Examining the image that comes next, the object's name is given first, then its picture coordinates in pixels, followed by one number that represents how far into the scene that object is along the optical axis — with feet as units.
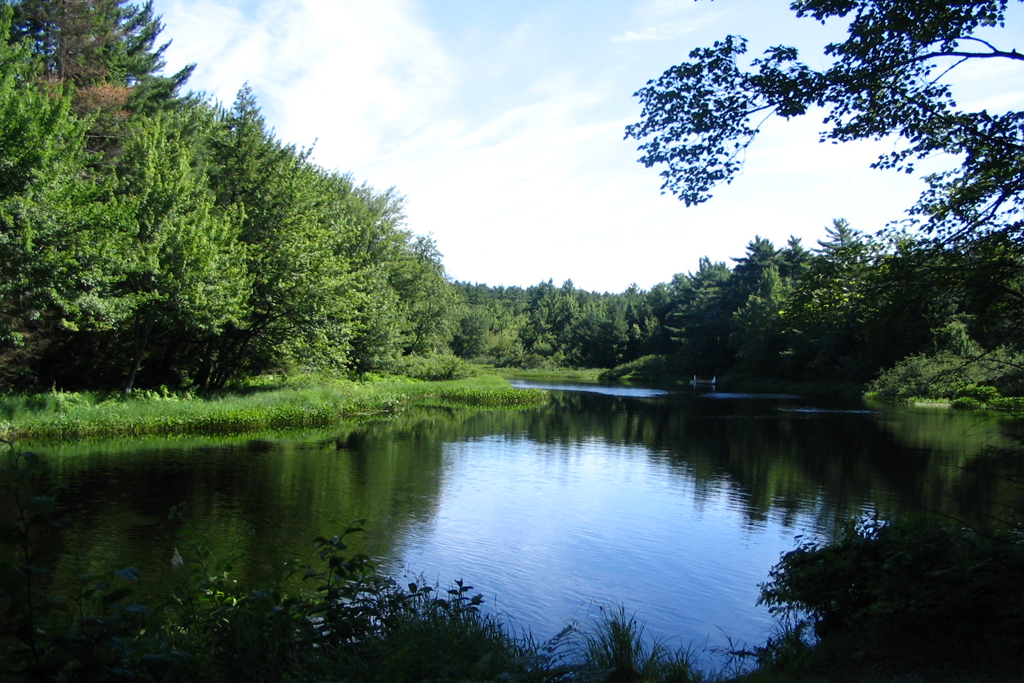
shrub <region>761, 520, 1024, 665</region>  19.85
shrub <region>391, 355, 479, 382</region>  170.09
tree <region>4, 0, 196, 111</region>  92.84
